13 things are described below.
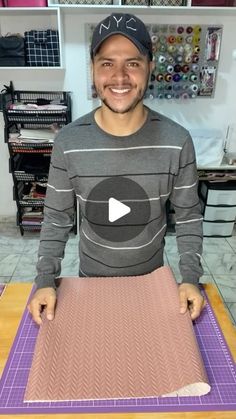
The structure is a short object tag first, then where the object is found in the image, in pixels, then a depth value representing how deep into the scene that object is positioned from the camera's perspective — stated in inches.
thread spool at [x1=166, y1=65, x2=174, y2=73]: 105.0
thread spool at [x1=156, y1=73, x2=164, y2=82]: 106.2
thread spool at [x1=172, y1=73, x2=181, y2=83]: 106.2
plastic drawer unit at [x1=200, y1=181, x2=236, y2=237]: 111.5
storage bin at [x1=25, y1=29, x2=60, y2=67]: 96.3
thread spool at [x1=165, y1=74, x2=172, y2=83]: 106.2
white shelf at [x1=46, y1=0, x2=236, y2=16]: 90.7
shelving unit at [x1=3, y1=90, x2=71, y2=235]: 100.4
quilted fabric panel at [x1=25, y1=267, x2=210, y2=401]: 26.1
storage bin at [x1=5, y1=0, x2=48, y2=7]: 90.6
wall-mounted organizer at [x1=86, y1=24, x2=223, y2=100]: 101.7
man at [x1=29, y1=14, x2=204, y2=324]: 36.3
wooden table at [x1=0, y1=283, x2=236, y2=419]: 25.4
